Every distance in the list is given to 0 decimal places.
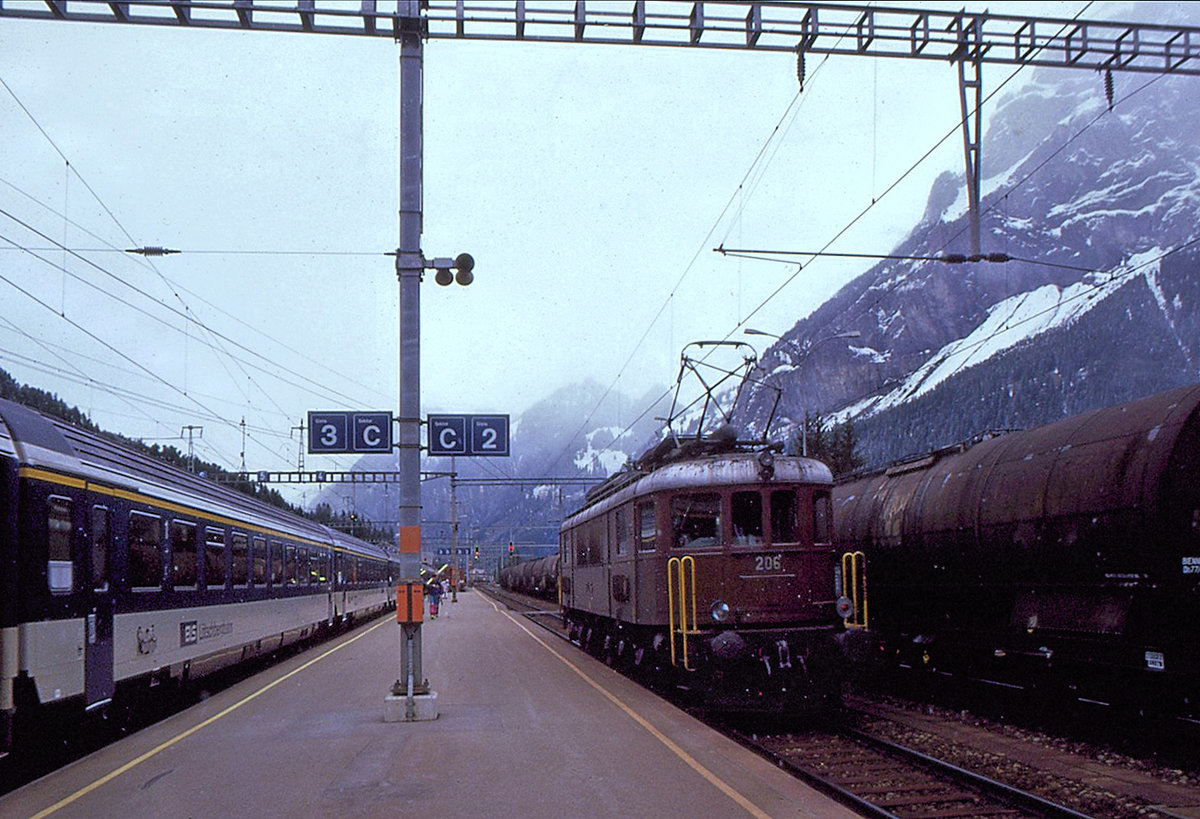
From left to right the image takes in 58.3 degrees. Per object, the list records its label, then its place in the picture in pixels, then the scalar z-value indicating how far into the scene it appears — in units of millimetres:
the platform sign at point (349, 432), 13906
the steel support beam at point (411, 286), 12992
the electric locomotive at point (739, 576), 12352
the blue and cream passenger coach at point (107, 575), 9039
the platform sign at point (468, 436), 14219
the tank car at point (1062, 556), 9398
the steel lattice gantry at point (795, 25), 12352
